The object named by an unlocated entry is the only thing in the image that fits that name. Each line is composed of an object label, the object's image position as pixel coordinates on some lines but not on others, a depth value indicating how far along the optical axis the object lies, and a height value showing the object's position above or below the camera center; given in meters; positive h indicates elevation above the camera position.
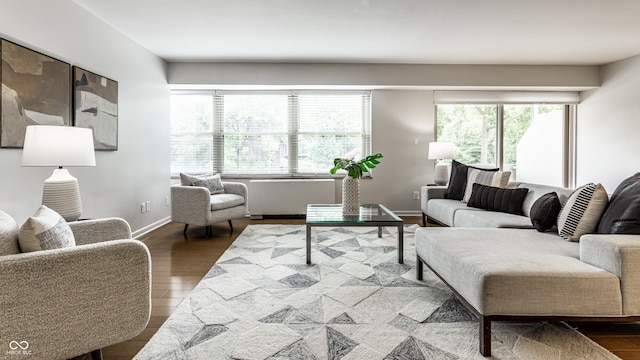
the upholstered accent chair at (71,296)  1.19 -0.48
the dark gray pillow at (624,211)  1.81 -0.23
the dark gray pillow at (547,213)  2.43 -0.31
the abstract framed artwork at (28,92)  2.24 +0.63
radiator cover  5.22 -0.36
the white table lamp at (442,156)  4.86 +0.25
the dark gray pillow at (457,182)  4.26 -0.12
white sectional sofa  1.52 -0.50
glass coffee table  2.78 -0.41
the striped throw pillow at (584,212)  2.11 -0.26
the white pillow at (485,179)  3.62 -0.07
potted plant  3.32 -0.08
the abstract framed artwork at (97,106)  2.97 +0.68
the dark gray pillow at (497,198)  3.20 -0.27
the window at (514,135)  5.52 +0.65
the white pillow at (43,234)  1.31 -0.25
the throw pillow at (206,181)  4.25 -0.10
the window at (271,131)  5.38 +0.71
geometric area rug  1.60 -0.86
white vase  3.32 -0.23
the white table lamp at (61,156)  1.95 +0.11
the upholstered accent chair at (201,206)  3.87 -0.40
